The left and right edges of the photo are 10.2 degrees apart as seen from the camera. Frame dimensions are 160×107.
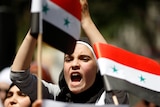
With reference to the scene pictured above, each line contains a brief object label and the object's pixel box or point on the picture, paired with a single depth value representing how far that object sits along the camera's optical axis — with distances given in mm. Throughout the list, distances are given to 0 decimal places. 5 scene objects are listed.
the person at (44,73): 9072
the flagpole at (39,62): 5797
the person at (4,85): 7943
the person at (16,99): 7168
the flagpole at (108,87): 6275
